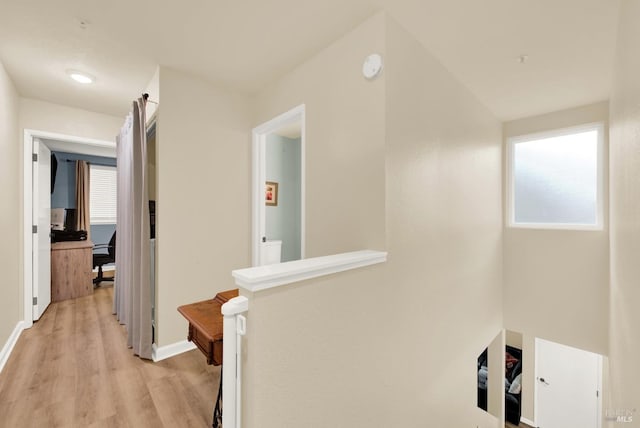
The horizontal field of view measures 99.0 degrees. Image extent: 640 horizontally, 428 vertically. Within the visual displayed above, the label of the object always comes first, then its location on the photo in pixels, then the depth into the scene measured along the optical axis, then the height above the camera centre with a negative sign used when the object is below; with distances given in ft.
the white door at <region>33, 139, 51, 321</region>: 10.30 -0.64
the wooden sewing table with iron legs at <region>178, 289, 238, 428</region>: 4.49 -1.87
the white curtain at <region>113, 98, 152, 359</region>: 7.72 -0.73
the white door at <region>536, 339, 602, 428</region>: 13.12 -8.49
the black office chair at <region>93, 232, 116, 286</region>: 15.48 -2.52
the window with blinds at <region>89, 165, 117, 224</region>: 17.71 +1.41
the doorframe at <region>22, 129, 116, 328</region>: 9.86 -0.10
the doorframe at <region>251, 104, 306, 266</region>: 9.35 +0.99
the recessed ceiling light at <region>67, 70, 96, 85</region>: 8.13 +4.24
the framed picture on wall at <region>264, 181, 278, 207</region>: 13.87 +1.12
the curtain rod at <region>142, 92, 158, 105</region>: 7.90 +3.42
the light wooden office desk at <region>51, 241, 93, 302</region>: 13.00 -2.68
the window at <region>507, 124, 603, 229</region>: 10.37 +1.45
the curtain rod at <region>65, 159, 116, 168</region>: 16.79 +3.38
